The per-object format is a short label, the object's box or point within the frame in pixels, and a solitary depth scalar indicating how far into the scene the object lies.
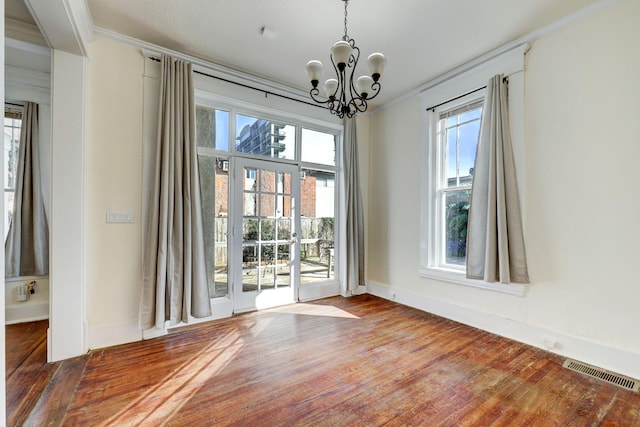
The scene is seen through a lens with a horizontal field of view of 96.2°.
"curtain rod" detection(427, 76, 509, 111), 3.00
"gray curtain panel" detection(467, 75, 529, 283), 2.82
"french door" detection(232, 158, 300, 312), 3.61
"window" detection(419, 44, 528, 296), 3.32
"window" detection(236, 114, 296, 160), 3.65
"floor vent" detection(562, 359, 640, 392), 2.11
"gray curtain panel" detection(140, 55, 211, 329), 2.81
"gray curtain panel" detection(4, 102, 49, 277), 3.33
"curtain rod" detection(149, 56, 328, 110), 3.27
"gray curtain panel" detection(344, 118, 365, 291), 4.30
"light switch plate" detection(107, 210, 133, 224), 2.79
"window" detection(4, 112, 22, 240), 3.38
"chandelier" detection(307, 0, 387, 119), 2.07
